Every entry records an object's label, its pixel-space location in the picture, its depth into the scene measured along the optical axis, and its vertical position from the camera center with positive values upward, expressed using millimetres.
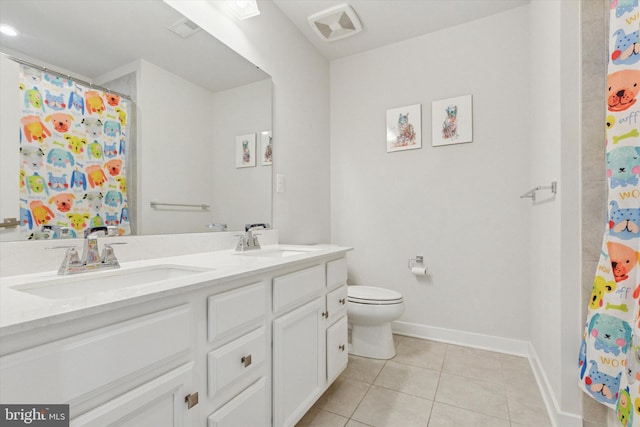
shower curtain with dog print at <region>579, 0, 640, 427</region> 979 -108
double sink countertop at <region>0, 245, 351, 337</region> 538 -187
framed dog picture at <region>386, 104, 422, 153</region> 2410 +695
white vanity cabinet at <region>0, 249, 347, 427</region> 535 -351
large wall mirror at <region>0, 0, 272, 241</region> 946 +514
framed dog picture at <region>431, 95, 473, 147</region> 2230 +698
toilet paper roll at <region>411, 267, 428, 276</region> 2316 -459
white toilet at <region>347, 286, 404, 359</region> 1961 -718
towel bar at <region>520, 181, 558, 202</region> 1353 +115
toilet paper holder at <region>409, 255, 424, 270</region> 2377 -397
